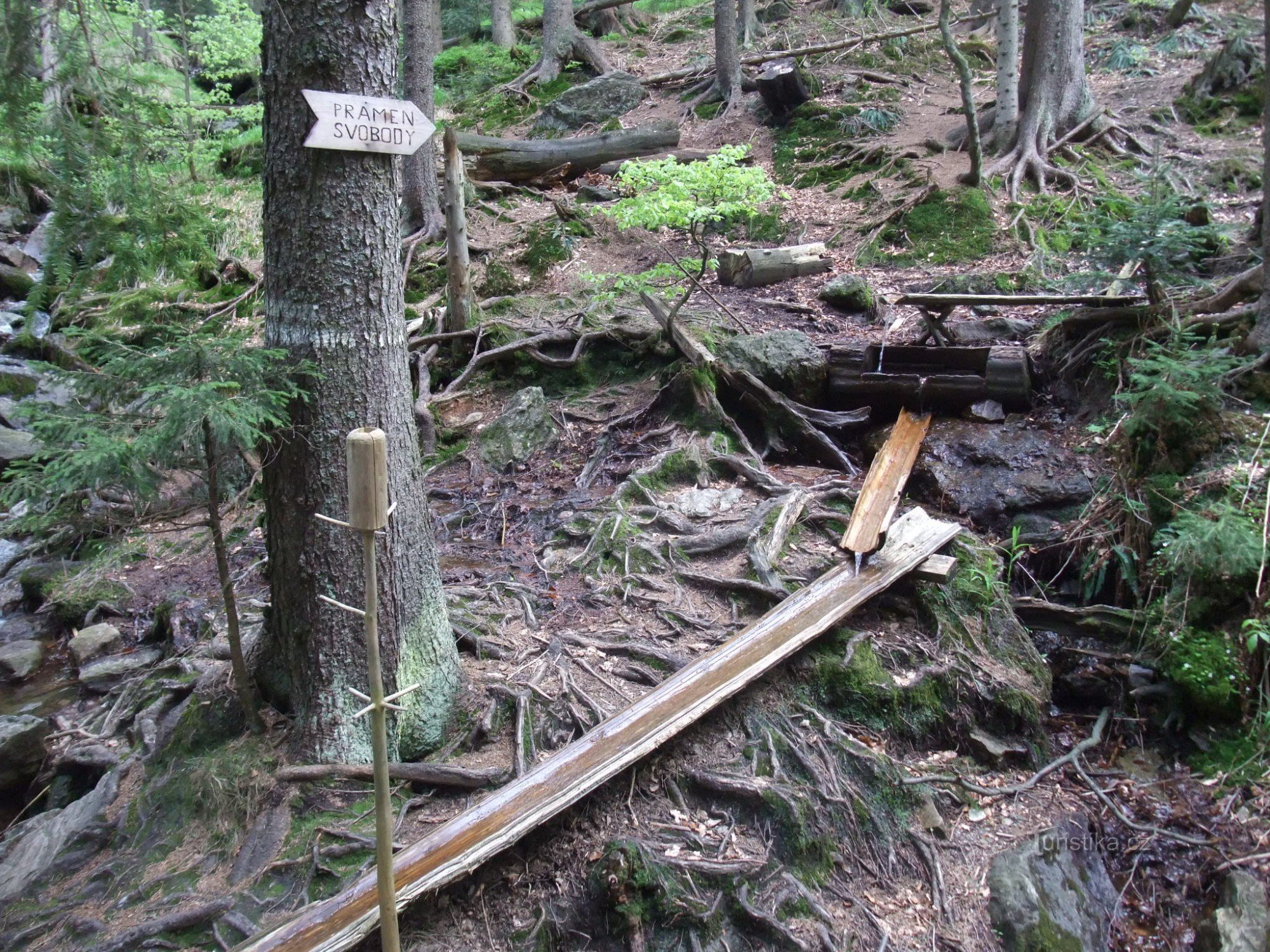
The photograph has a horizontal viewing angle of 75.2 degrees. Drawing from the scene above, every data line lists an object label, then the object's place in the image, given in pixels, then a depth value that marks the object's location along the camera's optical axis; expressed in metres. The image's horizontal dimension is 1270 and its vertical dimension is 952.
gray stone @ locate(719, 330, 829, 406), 7.47
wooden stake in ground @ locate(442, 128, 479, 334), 8.26
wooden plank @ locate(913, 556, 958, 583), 5.11
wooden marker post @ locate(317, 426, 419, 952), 1.92
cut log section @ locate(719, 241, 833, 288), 9.87
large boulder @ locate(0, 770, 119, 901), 3.46
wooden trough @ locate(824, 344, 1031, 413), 7.04
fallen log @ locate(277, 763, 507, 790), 3.52
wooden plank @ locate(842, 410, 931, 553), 5.46
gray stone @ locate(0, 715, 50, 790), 4.73
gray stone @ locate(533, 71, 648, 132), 14.70
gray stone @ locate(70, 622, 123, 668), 6.17
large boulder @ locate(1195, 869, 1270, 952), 3.56
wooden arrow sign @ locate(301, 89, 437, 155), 3.08
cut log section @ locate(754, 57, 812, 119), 13.89
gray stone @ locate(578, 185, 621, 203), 12.22
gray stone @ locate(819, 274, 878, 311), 8.80
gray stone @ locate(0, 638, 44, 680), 6.15
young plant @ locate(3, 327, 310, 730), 2.86
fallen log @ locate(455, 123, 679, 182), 13.02
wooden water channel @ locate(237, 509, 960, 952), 2.97
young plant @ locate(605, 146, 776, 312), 6.98
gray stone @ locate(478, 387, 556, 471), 7.47
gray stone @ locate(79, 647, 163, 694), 5.80
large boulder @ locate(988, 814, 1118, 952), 3.83
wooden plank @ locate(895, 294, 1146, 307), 6.73
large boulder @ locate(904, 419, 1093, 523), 6.25
